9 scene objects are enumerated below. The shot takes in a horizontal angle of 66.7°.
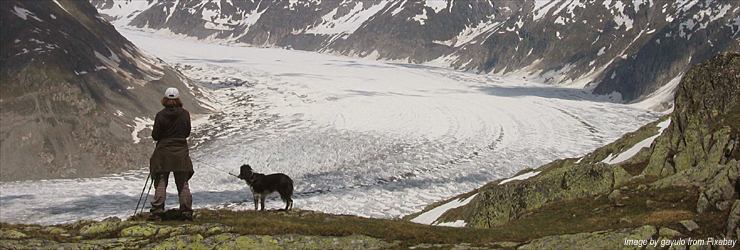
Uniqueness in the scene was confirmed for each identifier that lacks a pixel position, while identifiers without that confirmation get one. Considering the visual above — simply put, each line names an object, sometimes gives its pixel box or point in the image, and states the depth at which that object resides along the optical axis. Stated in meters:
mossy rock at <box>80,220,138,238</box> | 11.36
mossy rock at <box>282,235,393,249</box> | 11.33
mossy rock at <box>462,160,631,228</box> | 20.75
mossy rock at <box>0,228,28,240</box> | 10.61
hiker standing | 12.20
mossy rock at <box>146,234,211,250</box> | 10.56
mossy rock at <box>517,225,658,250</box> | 10.23
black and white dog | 16.47
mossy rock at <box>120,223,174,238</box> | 11.13
